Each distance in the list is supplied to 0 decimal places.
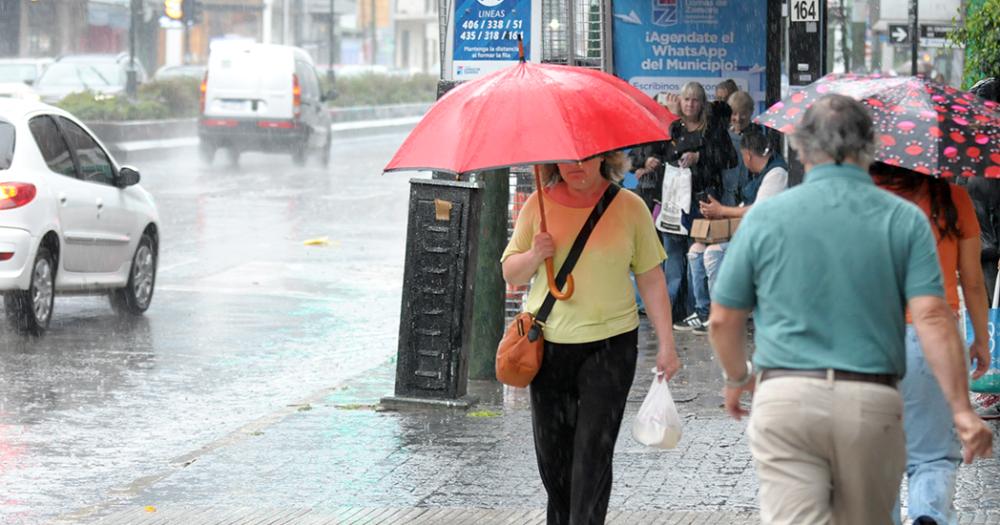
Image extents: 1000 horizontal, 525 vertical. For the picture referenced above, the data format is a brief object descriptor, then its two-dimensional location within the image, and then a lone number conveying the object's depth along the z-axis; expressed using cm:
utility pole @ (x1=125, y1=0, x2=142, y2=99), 3775
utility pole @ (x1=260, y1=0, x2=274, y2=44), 7344
